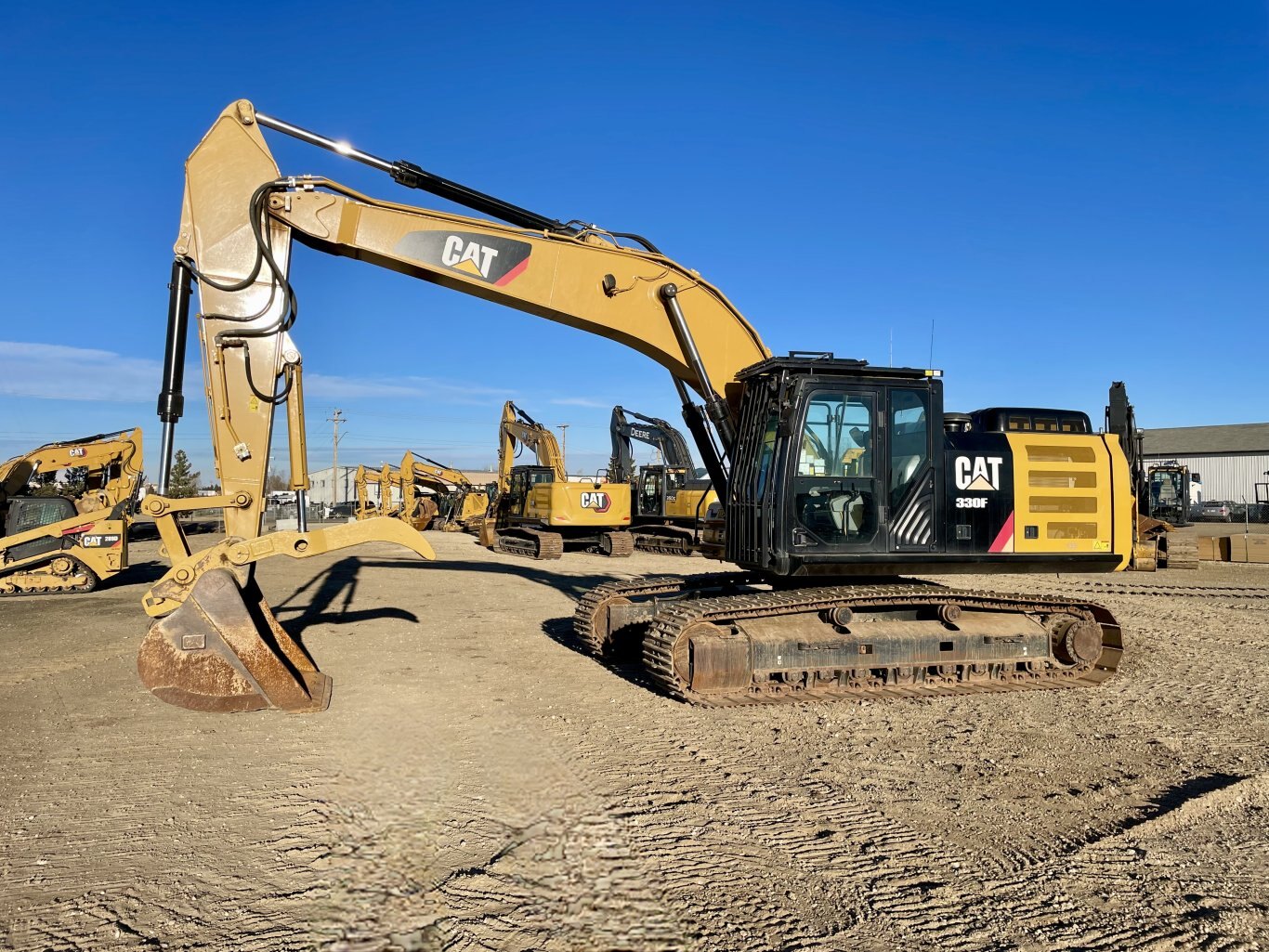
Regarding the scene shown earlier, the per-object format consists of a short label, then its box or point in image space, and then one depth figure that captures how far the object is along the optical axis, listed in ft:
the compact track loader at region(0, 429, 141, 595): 50.37
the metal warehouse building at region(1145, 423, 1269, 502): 191.21
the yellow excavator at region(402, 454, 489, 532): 110.63
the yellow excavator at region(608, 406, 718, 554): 77.66
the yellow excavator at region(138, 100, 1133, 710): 23.35
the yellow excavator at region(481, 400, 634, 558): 73.51
